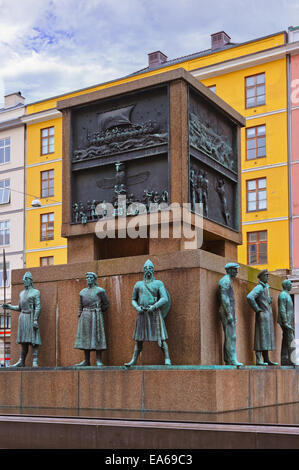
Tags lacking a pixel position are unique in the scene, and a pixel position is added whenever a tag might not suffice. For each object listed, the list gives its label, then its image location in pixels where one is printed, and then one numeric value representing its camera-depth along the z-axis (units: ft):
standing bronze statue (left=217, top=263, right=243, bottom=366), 39.34
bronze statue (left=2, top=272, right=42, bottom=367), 43.27
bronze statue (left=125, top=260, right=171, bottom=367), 37.78
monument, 37.58
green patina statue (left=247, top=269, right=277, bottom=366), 43.24
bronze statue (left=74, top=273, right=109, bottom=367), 40.40
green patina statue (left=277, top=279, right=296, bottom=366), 47.06
